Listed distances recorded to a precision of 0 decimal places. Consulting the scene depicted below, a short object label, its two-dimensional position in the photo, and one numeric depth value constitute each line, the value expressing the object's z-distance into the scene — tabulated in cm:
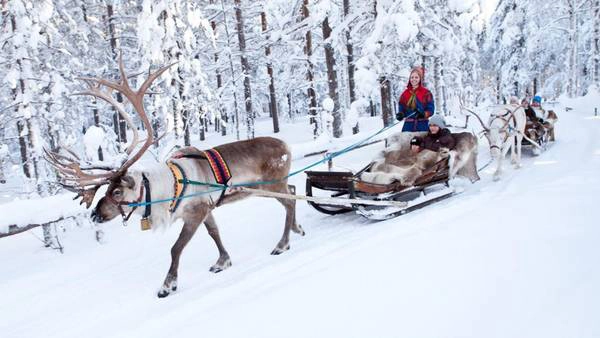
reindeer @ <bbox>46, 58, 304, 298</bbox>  419
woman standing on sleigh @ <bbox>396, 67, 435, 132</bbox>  757
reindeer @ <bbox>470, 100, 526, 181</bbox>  853
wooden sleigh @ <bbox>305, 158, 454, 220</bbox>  588
